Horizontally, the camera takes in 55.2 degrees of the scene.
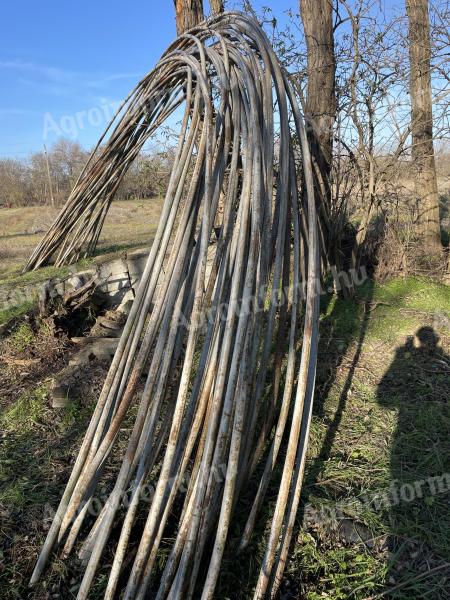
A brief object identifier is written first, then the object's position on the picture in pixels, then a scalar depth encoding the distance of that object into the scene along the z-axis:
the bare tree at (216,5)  6.09
